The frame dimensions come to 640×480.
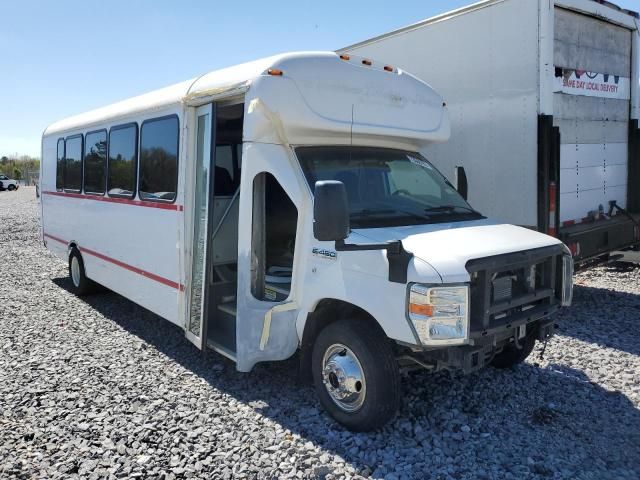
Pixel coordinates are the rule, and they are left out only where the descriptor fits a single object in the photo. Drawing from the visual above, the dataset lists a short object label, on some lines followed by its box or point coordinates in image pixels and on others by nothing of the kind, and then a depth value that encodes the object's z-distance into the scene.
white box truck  6.11
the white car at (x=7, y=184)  46.34
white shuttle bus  3.63
